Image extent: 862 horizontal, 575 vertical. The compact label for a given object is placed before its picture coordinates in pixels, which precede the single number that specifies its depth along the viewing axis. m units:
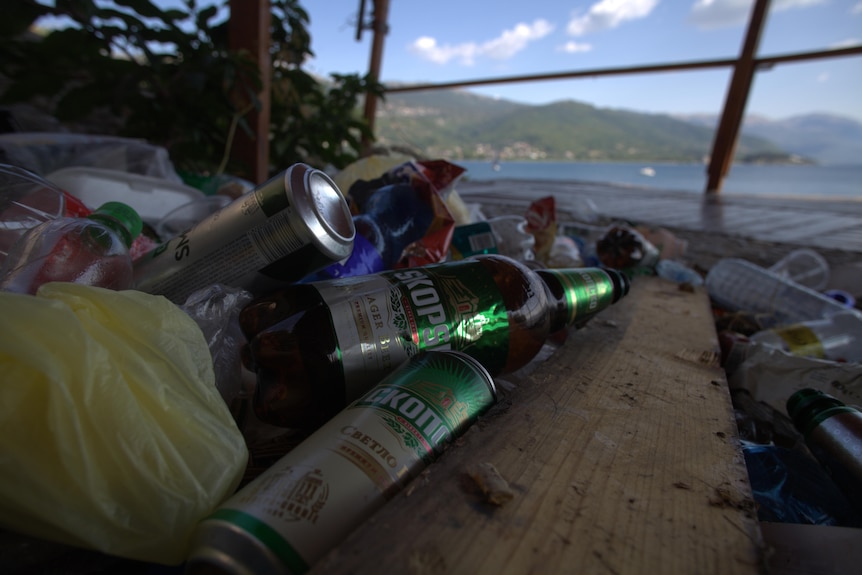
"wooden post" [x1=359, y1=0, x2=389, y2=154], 6.12
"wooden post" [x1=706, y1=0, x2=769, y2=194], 5.21
